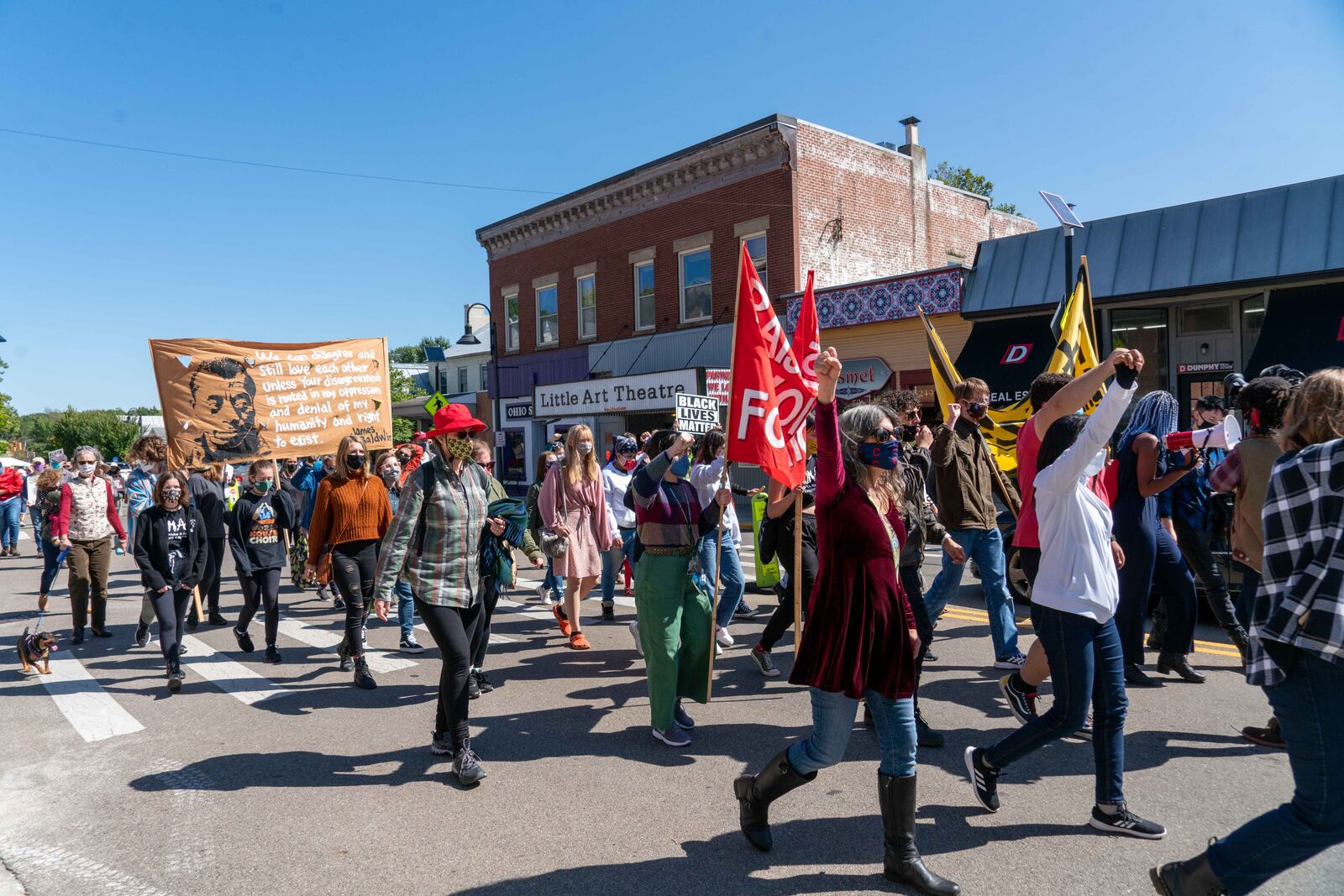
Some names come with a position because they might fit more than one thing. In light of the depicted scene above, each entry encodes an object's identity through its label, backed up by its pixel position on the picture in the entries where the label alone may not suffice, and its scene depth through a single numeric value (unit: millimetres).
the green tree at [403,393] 44531
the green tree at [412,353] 95312
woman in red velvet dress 3268
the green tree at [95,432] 76562
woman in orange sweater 6977
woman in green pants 5109
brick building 21234
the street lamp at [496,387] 29875
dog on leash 7242
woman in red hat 4656
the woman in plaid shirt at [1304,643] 2494
